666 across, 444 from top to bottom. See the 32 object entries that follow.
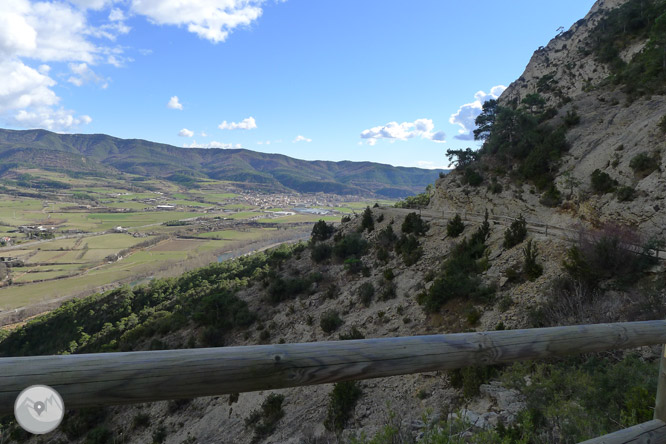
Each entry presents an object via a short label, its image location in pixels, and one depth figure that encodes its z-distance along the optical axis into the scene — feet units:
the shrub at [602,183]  53.87
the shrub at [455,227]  62.75
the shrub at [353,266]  67.92
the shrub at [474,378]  23.61
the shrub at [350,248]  77.20
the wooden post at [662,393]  7.36
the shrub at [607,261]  31.76
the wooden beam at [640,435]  6.71
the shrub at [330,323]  50.06
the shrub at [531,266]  38.65
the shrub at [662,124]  51.96
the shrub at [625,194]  48.88
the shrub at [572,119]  76.24
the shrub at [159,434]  38.55
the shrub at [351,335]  39.84
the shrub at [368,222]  88.50
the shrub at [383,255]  67.05
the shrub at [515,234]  47.78
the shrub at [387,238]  73.36
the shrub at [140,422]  43.52
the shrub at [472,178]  81.51
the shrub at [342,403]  26.09
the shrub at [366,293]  54.42
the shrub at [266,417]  30.55
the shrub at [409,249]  60.85
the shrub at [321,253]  81.41
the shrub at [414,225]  70.49
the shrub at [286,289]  67.67
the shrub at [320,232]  97.86
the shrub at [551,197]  61.46
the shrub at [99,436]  40.78
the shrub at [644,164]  49.75
